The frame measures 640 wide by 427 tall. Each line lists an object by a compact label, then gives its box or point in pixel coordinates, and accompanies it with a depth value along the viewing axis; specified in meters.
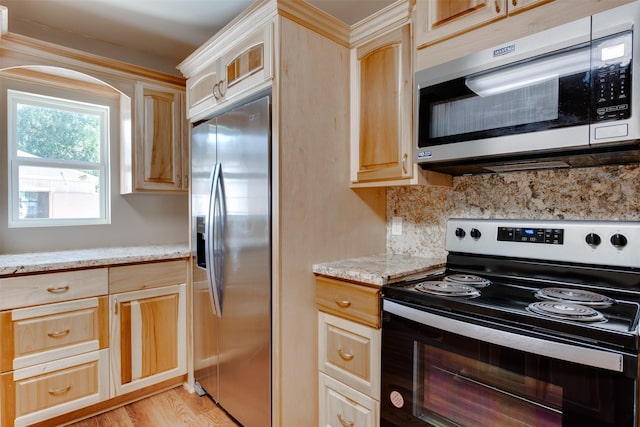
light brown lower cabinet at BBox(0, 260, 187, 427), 1.83
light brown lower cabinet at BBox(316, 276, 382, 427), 1.50
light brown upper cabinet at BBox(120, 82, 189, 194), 2.53
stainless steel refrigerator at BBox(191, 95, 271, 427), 1.70
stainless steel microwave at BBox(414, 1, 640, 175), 1.07
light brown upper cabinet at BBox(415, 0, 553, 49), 1.31
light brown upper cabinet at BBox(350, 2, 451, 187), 1.66
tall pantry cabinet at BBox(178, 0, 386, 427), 1.63
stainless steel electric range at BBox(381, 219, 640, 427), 0.93
